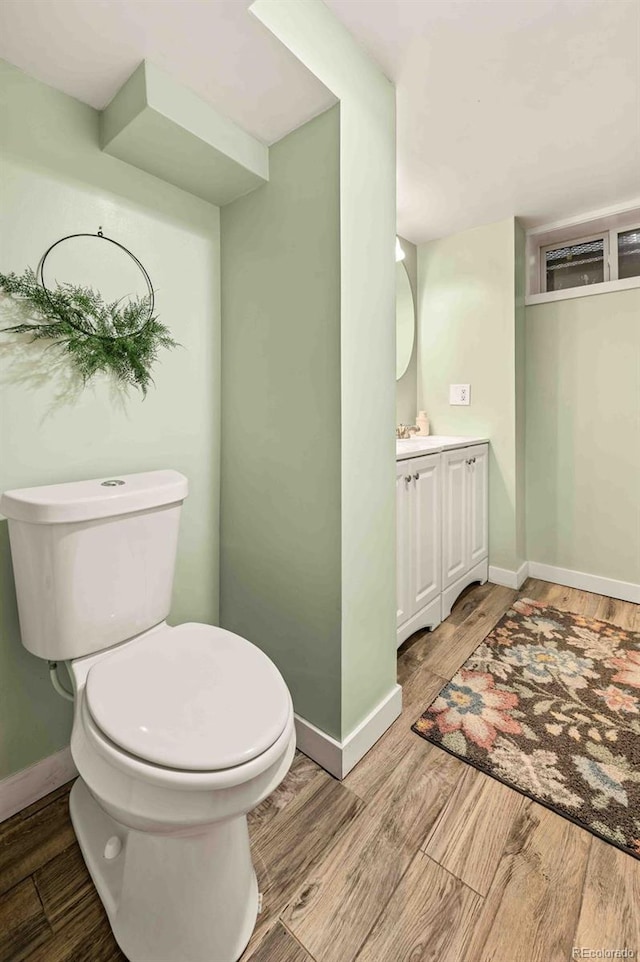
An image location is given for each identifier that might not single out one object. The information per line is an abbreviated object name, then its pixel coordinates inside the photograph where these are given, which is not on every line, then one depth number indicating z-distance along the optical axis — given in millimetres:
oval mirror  2586
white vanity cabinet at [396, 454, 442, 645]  1783
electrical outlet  2615
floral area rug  1220
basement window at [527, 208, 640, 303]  2361
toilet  765
